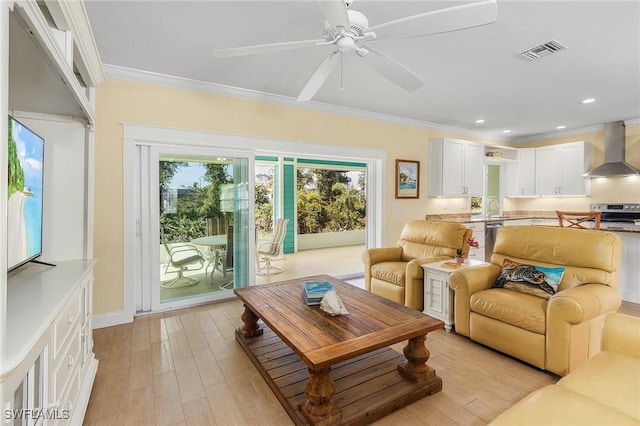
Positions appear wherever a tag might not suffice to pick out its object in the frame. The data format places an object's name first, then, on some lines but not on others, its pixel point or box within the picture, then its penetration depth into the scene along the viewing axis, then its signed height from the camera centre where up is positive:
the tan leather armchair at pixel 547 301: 2.11 -0.67
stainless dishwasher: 5.67 -0.44
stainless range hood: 5.16 +1.05
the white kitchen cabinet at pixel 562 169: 5.62 +0.85
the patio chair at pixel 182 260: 3.57 -0.58
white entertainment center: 1.00 -0.08
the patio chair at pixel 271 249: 5.19 -0.62
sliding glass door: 3.41 -0.16
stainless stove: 5.13 +0.03
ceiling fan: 1.57 +1.07
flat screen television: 1.50 +0.09
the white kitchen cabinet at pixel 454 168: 5.43 +0.83
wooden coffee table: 1.67 -0.97
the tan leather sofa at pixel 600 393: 1.13 -0.75
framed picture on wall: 5.16 +0.59
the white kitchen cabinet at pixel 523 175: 6.29 +0.81
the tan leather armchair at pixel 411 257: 3.25 -0.53
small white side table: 2.94 -0.78
